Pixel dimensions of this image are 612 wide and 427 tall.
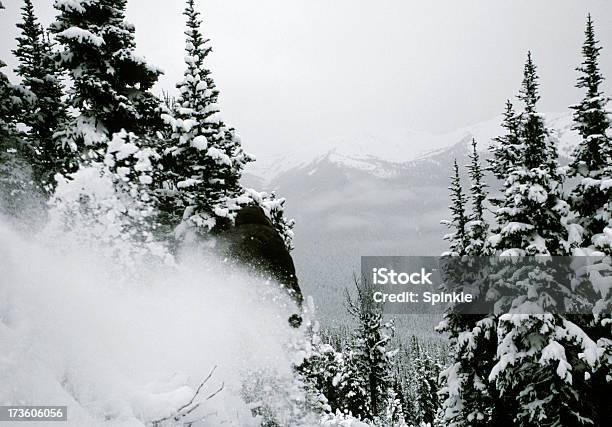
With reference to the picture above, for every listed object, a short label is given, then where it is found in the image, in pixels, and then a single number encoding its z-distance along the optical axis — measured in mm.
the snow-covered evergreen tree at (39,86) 20920
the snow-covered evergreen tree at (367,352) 32688
